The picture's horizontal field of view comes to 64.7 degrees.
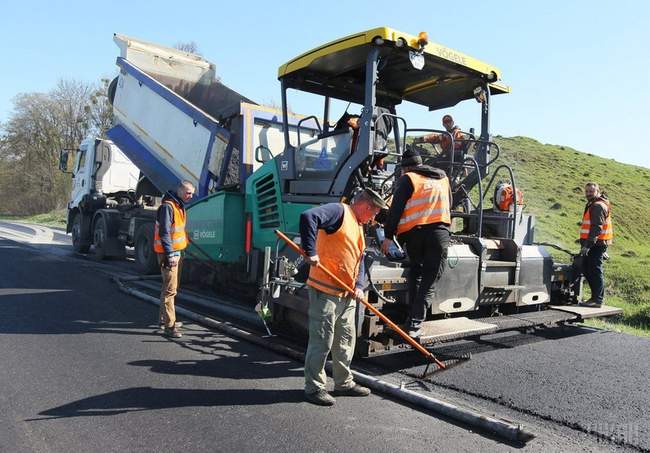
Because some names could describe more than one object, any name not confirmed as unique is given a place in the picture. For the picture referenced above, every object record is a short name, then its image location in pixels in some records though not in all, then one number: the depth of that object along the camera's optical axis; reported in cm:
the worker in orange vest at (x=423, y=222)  436
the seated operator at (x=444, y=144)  557
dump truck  722
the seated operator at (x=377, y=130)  482
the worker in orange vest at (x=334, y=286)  360
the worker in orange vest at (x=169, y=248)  527
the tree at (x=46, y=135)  3428
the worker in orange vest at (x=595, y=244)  648
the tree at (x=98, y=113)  3127
